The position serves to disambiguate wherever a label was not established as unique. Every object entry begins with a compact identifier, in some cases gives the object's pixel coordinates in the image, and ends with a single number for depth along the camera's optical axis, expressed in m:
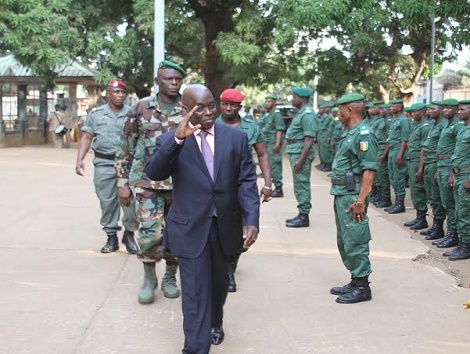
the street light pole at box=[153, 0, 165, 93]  9.88
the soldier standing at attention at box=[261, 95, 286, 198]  11.69
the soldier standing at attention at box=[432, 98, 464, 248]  7.66
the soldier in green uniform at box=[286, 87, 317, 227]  8.62
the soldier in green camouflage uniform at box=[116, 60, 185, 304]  5.01
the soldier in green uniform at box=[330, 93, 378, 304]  5.12
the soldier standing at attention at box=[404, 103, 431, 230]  8.99
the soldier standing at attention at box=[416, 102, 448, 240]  8.32
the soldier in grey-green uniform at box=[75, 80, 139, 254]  6.78
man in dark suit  3.77
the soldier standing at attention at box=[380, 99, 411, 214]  9.93
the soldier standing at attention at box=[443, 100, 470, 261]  6.92
